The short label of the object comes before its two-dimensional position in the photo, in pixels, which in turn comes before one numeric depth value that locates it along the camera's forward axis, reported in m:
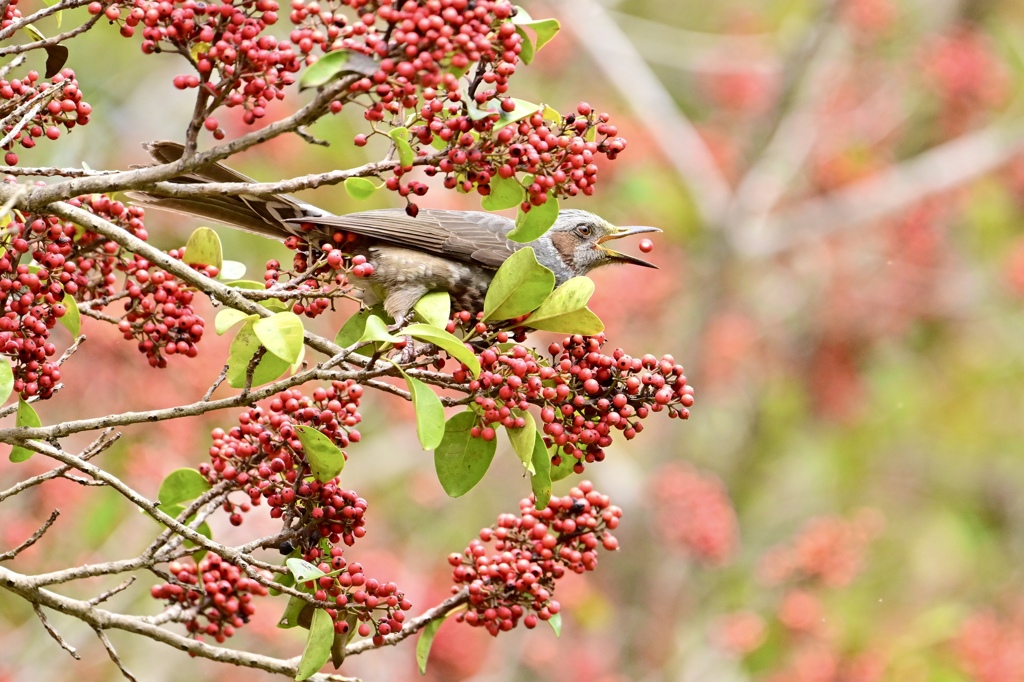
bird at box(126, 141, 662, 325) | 6.30
